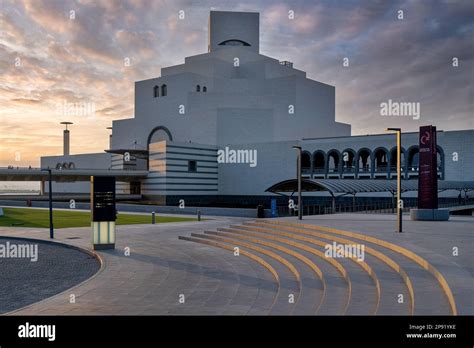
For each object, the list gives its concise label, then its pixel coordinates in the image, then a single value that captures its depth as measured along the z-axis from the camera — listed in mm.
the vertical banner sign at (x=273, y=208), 33922
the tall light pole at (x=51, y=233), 22062
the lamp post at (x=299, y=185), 24800
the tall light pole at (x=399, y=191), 17594
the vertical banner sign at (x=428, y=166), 22609
